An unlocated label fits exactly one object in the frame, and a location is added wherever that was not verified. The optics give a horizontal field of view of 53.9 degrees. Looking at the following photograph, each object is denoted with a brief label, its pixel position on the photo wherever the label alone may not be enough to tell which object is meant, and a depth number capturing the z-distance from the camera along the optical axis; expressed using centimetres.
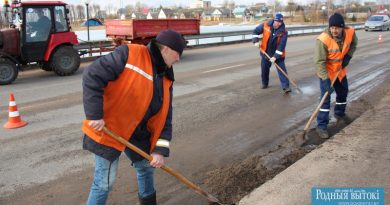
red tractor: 1027
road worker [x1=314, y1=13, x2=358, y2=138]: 547
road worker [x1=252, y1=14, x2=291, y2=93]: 868
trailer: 1465
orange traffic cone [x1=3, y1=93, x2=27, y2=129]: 619
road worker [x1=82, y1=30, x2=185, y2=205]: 268
